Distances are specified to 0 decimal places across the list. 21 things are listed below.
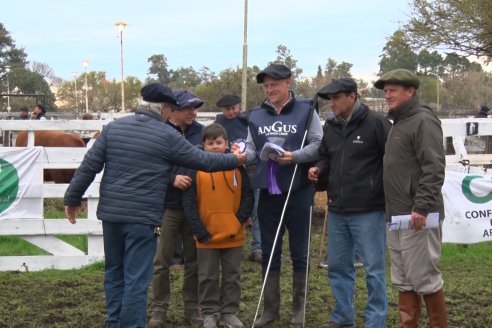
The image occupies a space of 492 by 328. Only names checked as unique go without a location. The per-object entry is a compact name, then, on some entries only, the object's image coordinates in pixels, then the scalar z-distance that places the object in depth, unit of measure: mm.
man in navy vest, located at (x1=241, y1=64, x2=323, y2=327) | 6109
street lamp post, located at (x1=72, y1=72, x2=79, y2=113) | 84962
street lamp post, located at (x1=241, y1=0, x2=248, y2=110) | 32822
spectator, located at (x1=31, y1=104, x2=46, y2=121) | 16514
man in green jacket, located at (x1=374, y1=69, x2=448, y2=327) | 4980
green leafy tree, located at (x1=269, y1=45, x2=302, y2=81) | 54403
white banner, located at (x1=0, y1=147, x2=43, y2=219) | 8617
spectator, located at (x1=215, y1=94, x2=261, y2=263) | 8852
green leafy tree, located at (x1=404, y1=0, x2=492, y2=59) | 22941
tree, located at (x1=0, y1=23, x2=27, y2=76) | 68125
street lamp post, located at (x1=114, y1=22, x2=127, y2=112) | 49562
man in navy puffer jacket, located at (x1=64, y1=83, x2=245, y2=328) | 5379
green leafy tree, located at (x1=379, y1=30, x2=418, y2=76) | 25250
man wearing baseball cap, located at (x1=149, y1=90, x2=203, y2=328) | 6113
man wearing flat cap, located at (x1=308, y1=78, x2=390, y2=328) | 5602
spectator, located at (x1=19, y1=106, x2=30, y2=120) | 18656
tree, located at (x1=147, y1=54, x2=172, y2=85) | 105375
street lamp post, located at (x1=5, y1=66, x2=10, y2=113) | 66875
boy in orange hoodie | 6004
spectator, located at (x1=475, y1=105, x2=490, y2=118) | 18266
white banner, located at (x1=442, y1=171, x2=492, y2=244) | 9555
